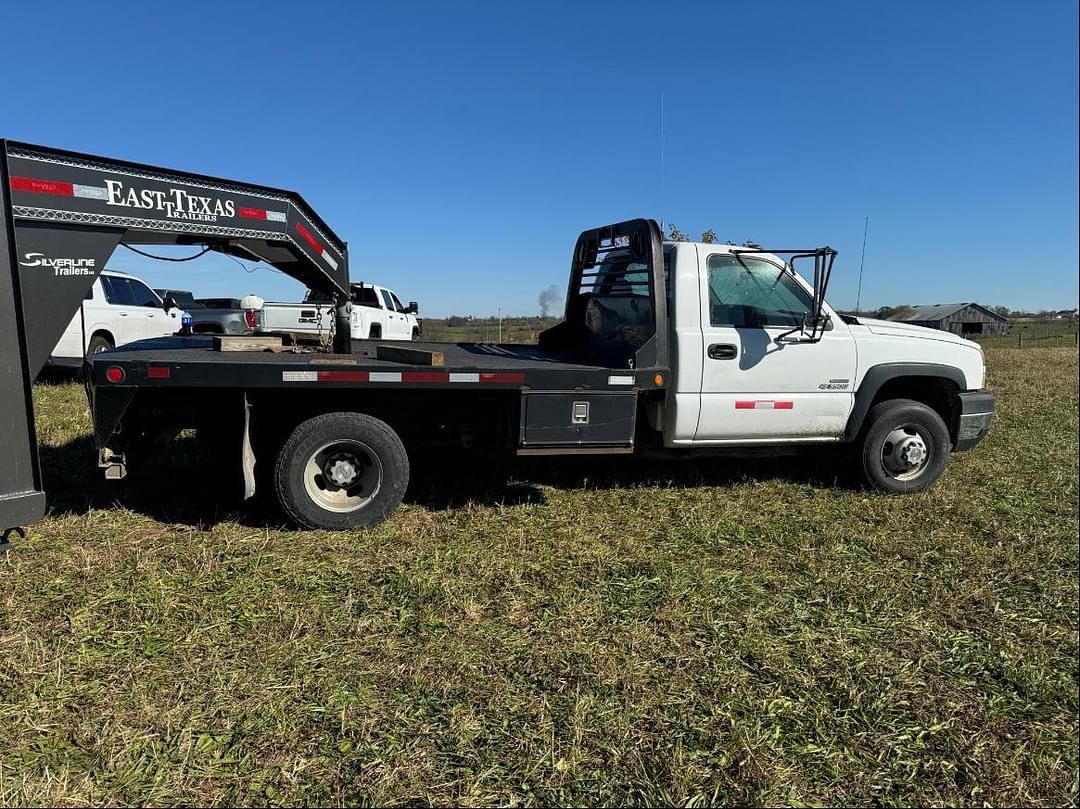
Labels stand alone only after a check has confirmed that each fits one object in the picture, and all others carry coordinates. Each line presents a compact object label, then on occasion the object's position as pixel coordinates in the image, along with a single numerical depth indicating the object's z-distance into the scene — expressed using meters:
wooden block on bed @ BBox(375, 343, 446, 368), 4.74
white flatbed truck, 3.93
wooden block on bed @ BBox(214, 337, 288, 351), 5.13
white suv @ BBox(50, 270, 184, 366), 10.14
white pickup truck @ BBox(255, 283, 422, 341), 14.16
